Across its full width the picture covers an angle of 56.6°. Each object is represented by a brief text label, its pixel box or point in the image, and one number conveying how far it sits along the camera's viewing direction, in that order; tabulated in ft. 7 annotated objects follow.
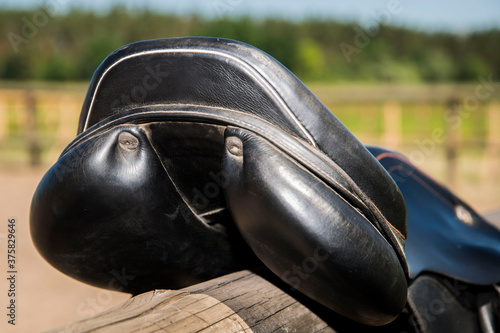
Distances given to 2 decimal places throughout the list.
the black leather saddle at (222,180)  1.96
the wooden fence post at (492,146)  22.04
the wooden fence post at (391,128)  23.93
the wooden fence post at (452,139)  15.53
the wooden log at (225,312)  1.82
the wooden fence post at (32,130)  20.47
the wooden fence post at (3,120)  24.66
